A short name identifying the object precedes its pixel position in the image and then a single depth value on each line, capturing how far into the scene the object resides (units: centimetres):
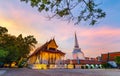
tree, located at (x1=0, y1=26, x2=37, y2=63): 1340
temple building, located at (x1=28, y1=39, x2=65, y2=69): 1333
